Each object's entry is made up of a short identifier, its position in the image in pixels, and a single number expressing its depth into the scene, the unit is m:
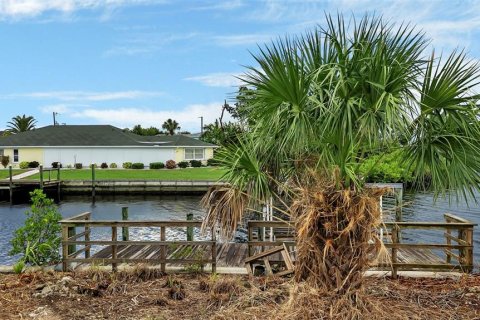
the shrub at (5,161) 43.31
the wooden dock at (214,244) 7.10
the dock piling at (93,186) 29.65
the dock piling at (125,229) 12.33
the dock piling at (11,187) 29.10
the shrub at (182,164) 44.69
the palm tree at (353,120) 4.64
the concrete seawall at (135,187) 31.16
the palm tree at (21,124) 71.12
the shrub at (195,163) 46.16
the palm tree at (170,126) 82.88
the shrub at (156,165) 43.60
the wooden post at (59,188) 30.65
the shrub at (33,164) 43.12
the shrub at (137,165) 43.63
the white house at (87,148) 44.09
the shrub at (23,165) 42.50
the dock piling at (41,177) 28.84
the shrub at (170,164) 44.12
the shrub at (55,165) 43.12
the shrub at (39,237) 7.58
